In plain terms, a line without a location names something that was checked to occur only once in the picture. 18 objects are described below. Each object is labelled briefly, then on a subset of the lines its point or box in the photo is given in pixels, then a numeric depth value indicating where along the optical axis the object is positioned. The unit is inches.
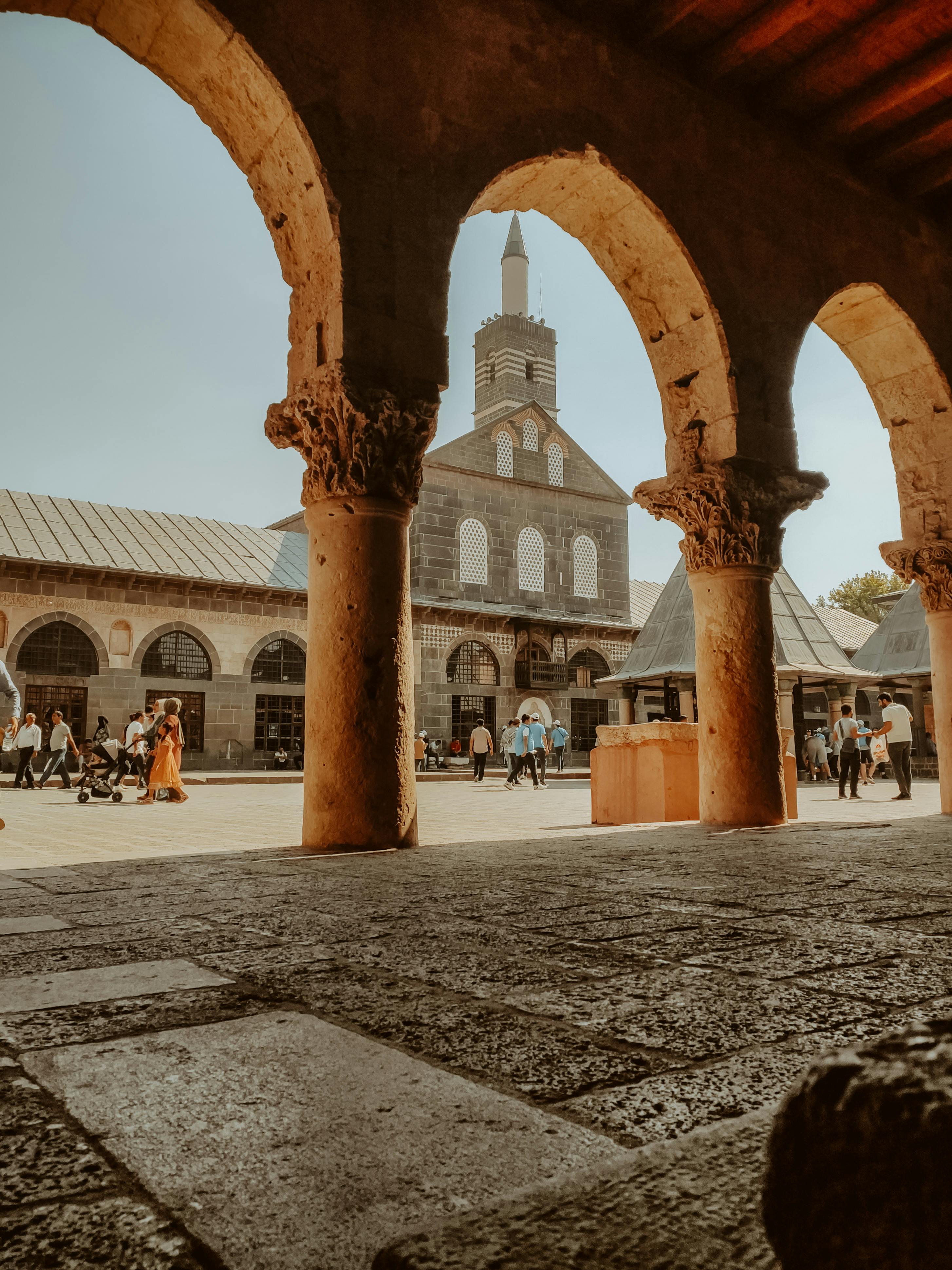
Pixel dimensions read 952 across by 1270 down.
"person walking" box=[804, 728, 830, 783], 871.7
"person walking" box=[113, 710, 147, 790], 585.3
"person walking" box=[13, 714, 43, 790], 608.7
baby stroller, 515.2
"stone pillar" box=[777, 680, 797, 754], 792.3
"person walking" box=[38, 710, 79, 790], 613.6
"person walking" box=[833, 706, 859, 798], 571.8
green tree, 1935.3
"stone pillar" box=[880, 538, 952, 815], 345.7
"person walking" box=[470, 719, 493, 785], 810.8
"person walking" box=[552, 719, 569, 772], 976.9
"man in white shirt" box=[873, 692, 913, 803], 505.4
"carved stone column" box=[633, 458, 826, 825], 278.1
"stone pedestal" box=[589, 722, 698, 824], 344.5
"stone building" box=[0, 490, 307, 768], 920.3
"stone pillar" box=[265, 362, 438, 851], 213.0
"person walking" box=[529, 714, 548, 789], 729.0
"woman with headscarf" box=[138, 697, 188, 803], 494.3
